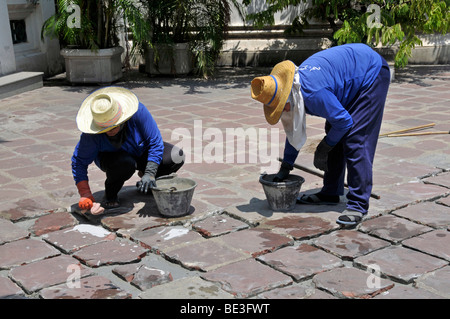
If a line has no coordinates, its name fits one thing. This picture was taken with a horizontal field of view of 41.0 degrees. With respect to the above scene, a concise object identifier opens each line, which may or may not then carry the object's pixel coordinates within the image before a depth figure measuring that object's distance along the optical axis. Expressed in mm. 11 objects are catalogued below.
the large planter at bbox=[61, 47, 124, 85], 9578
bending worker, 3848
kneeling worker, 4098
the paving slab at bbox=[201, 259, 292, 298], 3277
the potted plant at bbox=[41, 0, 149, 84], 9000
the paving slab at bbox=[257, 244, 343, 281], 3475
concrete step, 8807
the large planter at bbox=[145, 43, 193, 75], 10352
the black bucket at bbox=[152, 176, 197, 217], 4184
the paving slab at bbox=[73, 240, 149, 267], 3650
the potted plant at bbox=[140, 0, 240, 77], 10008
